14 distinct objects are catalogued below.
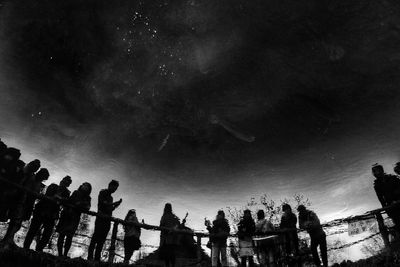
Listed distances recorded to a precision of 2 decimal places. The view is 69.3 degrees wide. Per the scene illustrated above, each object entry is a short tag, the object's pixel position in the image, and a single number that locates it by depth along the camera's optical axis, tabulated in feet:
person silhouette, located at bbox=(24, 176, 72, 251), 24.72
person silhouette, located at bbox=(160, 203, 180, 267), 31.73
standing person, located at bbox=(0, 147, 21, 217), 22.91
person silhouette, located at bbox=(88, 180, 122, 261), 26.53
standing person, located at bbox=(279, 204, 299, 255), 27.61
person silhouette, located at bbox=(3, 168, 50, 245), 22.11
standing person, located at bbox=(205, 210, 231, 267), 30.37
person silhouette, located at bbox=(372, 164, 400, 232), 25.86
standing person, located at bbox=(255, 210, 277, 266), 31.55
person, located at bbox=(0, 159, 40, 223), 23.09
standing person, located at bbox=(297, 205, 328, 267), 25.40
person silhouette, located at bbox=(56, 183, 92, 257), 25.44
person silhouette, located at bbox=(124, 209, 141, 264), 29.12
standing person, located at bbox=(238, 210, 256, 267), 28.89
